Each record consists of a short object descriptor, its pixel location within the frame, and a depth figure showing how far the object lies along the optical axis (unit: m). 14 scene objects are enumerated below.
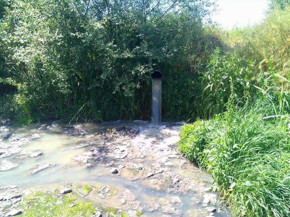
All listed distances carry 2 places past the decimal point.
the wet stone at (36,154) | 3.99
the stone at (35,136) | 4.68
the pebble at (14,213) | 2.68
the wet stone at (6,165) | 3.65
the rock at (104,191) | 3.01
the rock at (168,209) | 2.73
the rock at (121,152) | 3.88
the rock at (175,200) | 2.88
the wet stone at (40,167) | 3.54
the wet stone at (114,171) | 3.48
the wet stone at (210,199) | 2.86
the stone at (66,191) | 3.06
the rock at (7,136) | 4.67
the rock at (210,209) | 2.74
